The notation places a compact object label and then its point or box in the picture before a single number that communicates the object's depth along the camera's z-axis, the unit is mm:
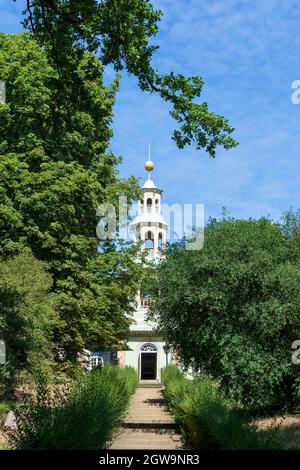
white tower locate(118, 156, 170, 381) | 51656
